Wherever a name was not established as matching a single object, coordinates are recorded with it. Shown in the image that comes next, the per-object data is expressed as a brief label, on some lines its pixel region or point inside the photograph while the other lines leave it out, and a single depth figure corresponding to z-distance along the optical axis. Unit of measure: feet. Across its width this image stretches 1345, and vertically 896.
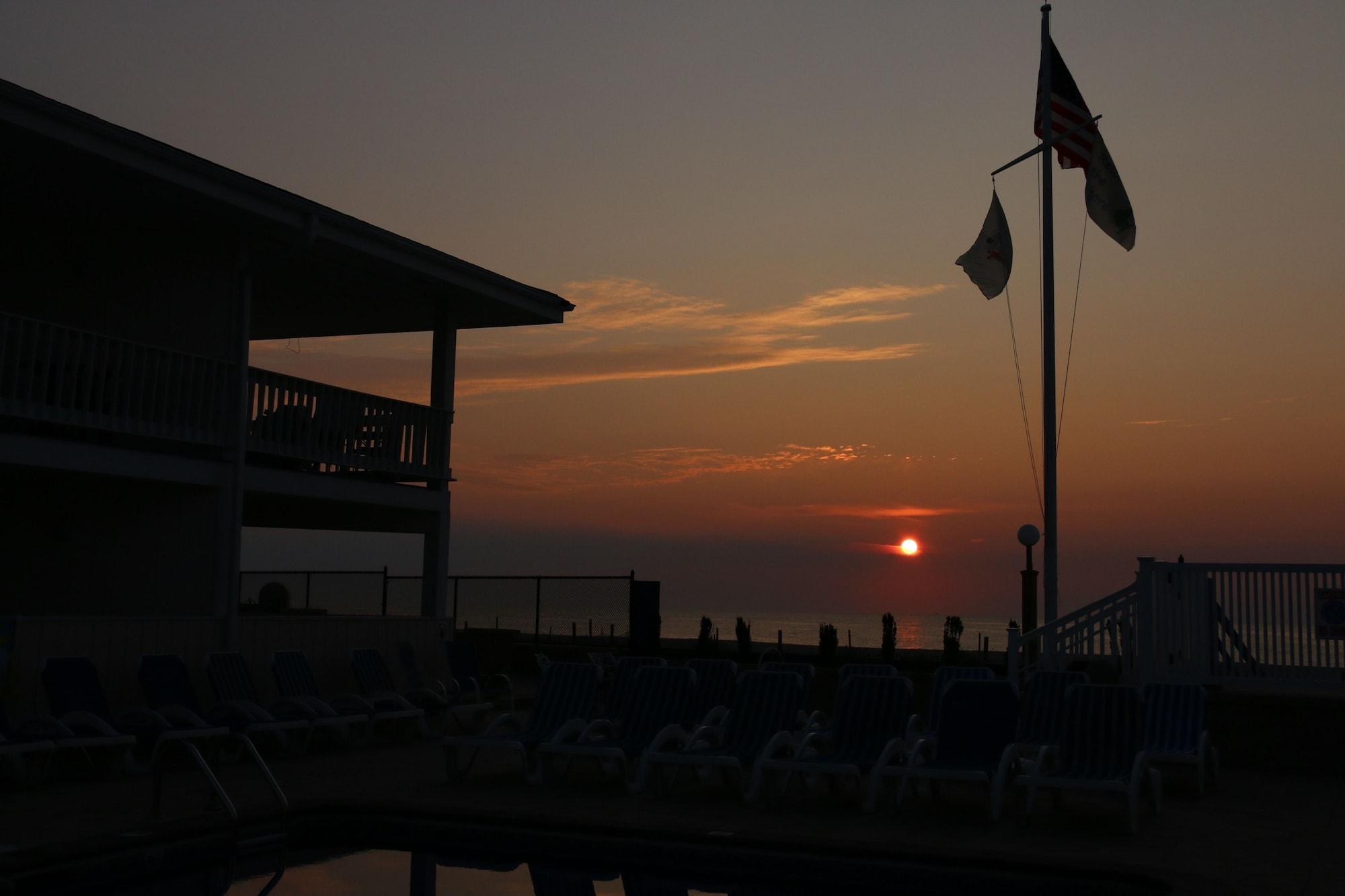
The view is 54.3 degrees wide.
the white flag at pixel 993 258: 59.52
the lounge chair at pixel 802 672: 41.32
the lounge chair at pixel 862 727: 33.35
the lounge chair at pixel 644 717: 37.06
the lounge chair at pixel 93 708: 36.96
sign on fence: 43.14
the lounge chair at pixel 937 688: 37.99
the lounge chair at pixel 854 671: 41.38
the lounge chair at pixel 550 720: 36.47
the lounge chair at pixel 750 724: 35.35
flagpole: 53.78
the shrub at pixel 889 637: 93.15
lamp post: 60.59
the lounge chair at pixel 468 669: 54.65
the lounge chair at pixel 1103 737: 31.45
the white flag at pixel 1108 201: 57.52
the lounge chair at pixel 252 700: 41.57
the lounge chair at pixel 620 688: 41.86
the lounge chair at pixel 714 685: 40.98
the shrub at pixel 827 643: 93.25
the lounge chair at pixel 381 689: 46.78
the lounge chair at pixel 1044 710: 36.32
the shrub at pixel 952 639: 92.38
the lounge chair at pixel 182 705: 39.11
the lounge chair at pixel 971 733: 32.09
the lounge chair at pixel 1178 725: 36.24
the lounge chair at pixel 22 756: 33.01
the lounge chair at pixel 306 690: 44.47
